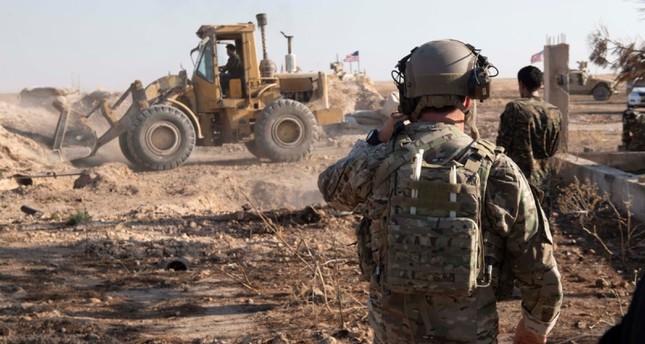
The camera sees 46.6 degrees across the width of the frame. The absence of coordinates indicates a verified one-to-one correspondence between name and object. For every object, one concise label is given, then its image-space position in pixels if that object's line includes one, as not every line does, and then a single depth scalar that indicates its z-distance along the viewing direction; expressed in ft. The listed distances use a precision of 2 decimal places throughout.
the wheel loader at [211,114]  42.11
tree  19.56
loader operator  44.09
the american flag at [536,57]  121.29
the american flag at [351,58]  122.17
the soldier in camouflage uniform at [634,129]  33.35
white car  77.77
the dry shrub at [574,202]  23.16
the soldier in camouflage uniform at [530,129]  15.93
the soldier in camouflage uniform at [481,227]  7.17
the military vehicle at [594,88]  94.80
